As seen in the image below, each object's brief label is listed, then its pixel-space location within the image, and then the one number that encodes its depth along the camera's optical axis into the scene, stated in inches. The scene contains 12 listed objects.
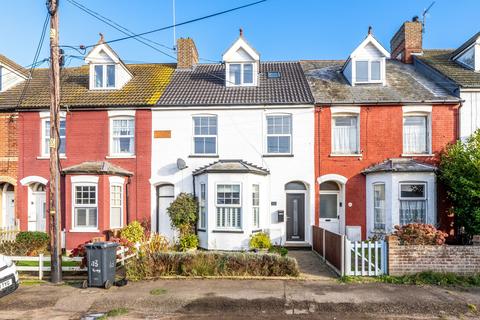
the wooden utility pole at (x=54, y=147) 422.6
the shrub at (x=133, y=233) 593.6
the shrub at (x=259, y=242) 548.1
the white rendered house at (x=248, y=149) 637.9
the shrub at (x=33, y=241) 569.0
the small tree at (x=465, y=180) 540.4
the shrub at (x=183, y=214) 601.9
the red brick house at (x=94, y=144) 650.8
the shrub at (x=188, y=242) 582.6
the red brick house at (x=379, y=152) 591.5
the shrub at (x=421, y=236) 424.2
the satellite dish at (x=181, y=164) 636.1
